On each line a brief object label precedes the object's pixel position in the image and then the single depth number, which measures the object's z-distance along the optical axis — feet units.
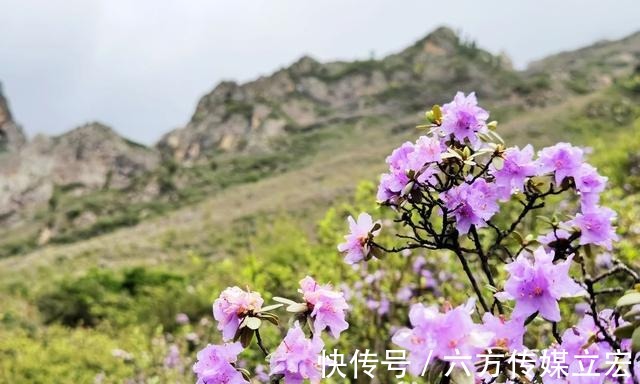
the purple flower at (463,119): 1.01
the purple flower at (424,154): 0.96
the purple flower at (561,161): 0.98
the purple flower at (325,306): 0.84
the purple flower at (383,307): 2.61
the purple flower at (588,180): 0.98
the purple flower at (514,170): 0.97
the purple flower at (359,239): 0.99
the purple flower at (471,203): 0.94
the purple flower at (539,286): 0.73
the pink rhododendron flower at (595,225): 0.96
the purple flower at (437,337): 0.61
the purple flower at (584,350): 0.77
